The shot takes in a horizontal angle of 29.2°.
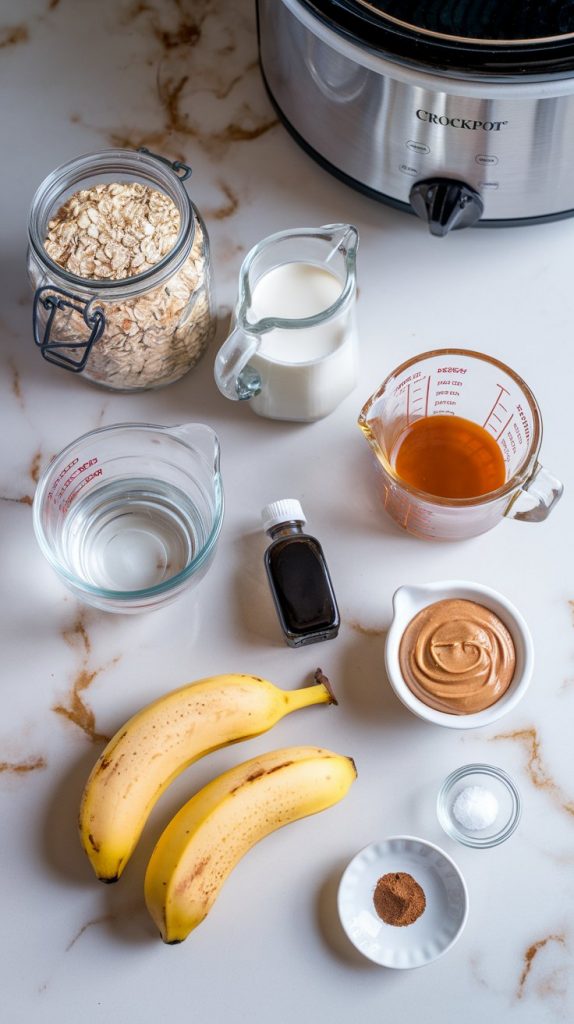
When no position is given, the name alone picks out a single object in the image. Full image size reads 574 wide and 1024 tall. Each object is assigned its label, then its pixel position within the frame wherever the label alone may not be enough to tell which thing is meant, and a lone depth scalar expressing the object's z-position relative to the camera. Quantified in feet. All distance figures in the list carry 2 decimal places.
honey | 3.63
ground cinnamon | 3.40
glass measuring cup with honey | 3.48
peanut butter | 3.43
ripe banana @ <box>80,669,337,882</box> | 3.35
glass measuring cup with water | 3.61
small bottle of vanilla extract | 3.53
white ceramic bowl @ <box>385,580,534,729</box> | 3.40
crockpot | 2.96
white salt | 3.43
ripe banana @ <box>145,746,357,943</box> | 3.29
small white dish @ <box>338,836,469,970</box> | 3.37
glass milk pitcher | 3.40
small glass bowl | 3.46
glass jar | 3.38
